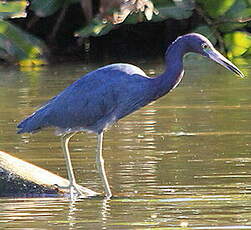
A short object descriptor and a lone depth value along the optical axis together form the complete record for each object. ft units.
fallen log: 61.46
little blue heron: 64.34
